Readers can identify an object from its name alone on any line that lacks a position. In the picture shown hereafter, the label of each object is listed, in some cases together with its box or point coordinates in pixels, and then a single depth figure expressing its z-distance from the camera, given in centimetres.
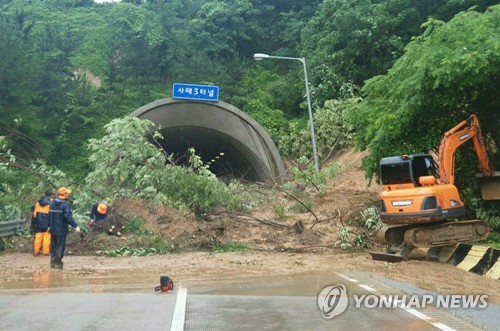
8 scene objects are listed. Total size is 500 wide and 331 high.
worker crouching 1614
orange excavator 1205
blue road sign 2586
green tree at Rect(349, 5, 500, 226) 1315
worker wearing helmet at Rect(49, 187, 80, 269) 1227
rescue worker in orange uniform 1452
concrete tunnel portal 2739
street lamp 2291
